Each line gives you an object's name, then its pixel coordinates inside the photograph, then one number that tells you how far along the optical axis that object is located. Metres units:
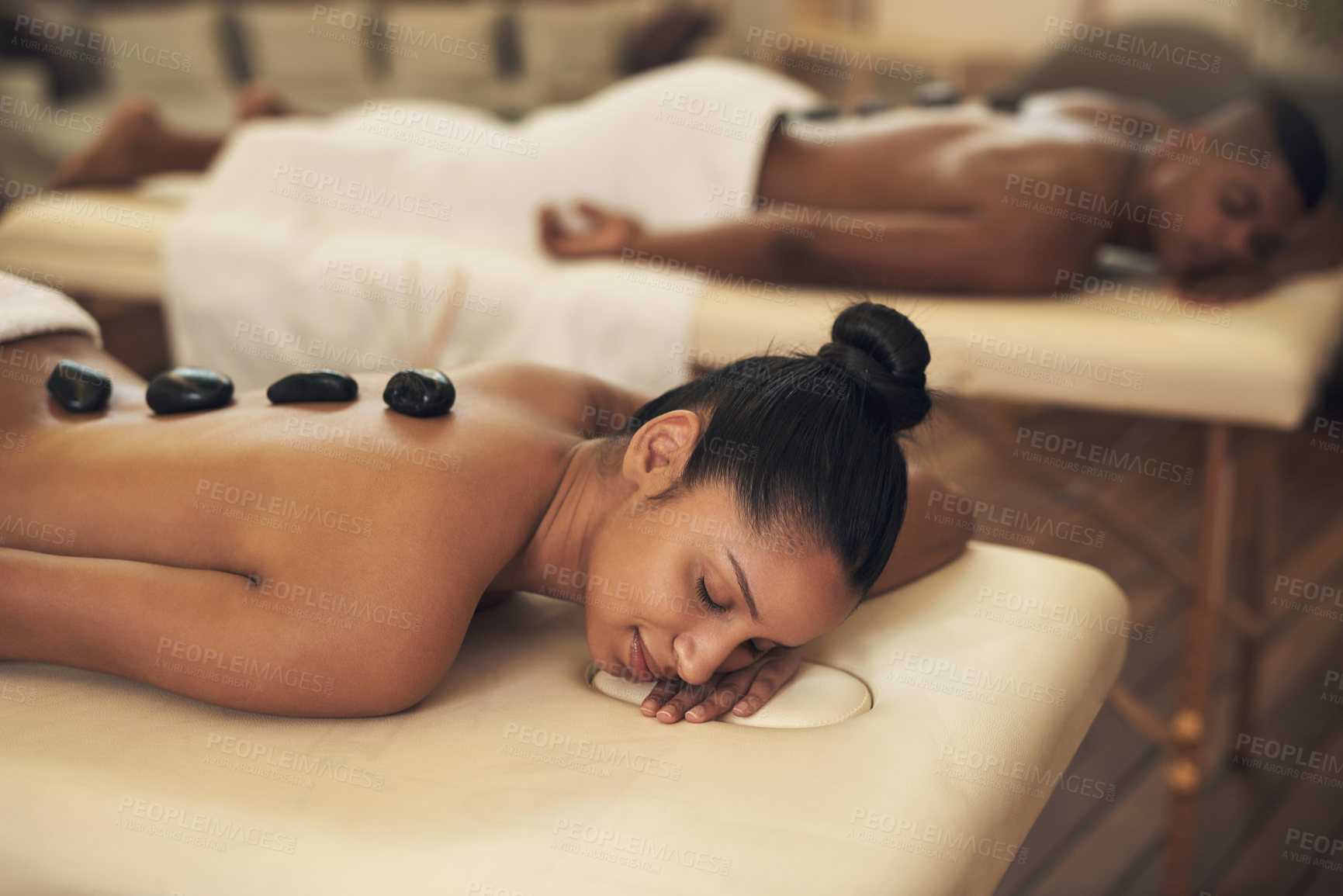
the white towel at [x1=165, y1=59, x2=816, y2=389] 1.60
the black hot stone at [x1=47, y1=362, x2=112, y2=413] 0.93
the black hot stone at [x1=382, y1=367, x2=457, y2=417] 0.86
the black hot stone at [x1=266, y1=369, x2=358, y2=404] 0.90
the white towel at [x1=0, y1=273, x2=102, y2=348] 0.97
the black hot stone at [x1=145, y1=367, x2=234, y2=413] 0.91
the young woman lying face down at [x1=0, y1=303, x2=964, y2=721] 0.74
